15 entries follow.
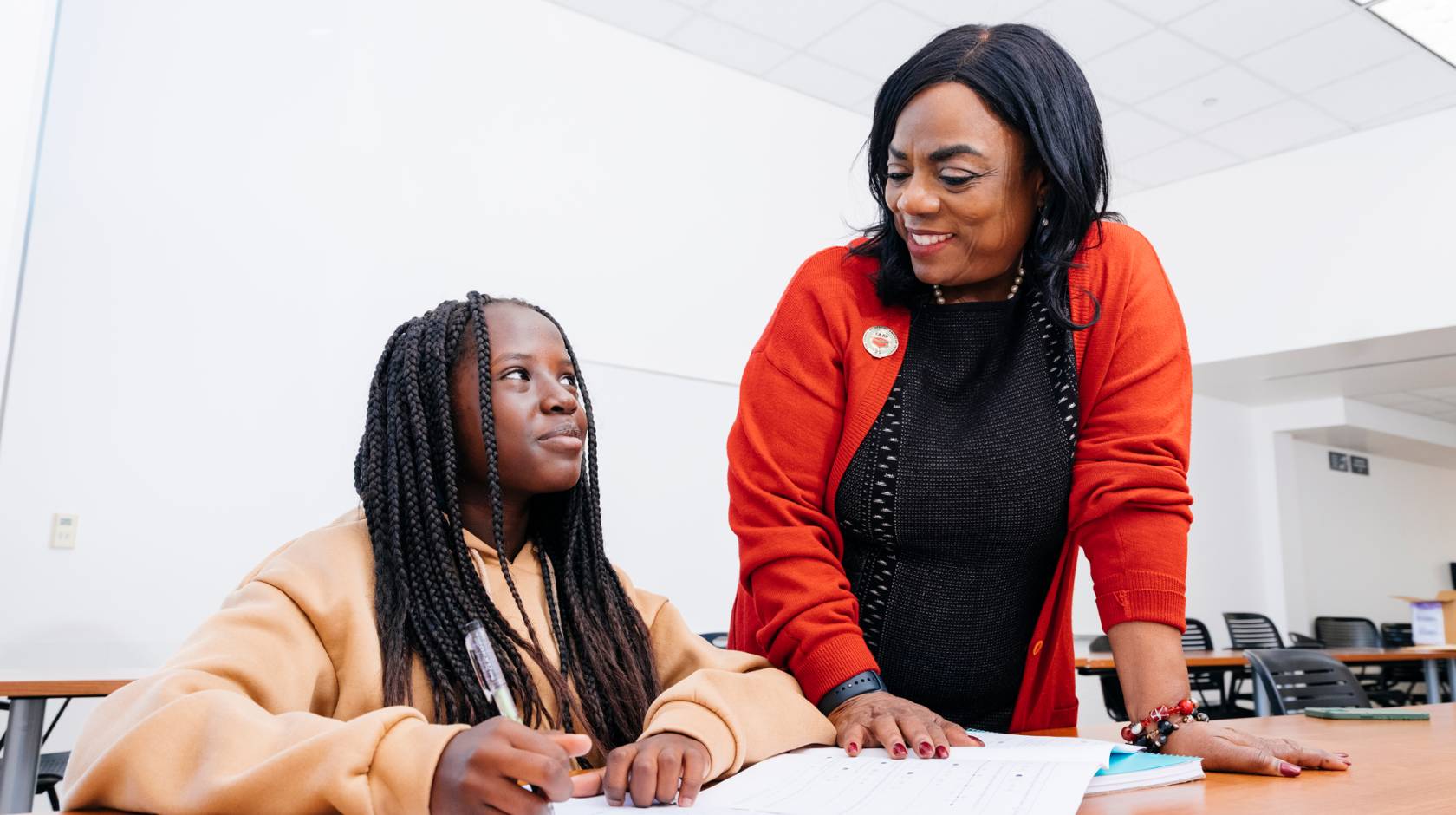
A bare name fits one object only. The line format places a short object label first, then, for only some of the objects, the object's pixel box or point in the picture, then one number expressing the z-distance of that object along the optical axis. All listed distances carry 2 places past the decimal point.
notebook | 0.72
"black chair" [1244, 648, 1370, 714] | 2.26
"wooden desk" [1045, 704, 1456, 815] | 0.66
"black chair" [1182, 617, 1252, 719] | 4.54
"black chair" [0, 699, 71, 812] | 2.17
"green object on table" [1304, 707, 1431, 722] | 1.27
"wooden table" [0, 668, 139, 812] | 1.96
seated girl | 0.57
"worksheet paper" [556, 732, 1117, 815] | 0.63
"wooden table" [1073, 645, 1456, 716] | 3.61
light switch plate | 2.95
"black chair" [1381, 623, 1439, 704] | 6.46
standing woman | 1.04
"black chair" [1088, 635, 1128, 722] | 4.17
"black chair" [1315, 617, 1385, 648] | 7.02
